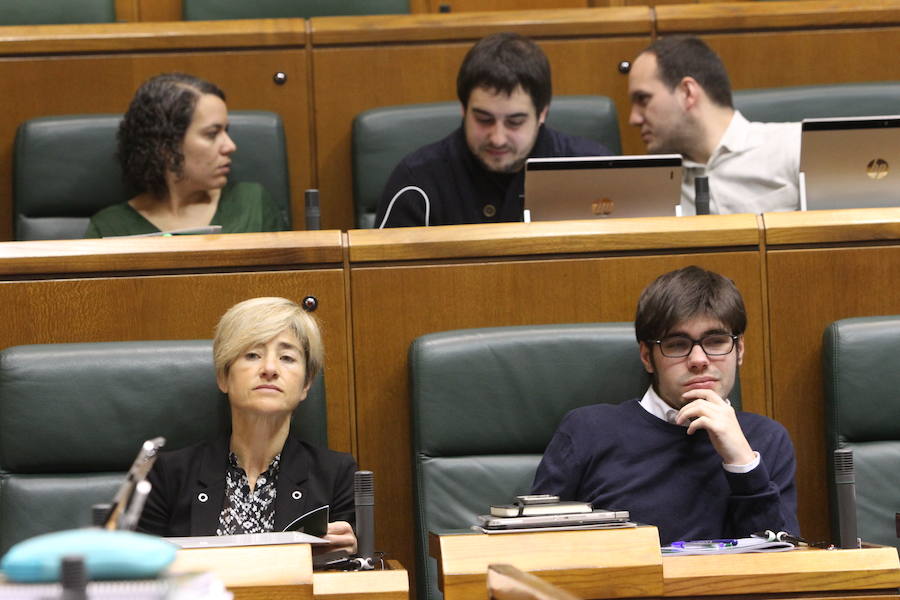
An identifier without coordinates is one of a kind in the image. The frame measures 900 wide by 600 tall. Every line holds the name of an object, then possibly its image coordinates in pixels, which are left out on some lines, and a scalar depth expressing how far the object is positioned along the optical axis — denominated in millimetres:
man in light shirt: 10280
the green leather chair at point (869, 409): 9435
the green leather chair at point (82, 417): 9334
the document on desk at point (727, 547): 9000
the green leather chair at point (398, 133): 10470
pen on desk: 9050
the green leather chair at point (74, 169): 10348
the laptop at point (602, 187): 9667
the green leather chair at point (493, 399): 9399
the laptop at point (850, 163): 9763
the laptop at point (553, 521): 8948
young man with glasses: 9342
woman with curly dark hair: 10277
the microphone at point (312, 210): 9770
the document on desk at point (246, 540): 8862
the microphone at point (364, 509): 9085
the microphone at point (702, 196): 9790
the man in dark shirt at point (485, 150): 10199
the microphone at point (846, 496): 9032
